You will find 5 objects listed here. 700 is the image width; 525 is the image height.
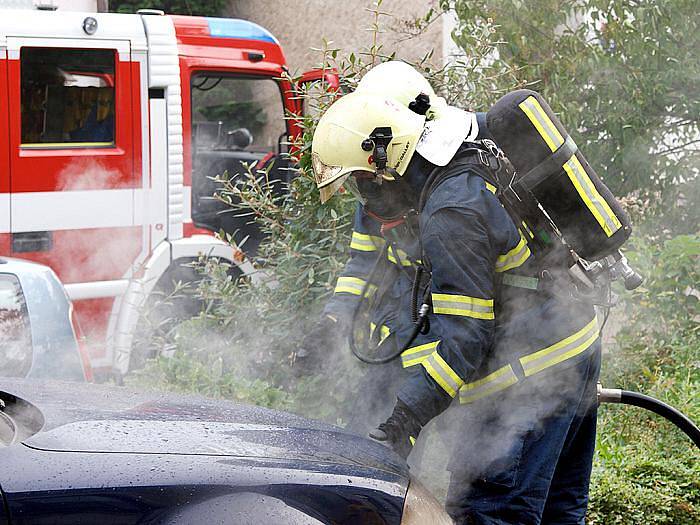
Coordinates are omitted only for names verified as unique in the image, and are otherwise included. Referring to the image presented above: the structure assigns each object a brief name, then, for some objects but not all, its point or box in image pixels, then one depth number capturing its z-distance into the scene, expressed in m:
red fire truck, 12.59
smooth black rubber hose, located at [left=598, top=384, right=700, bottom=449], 7.32
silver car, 7.21
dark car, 4.08
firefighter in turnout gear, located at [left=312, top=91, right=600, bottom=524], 6.13
